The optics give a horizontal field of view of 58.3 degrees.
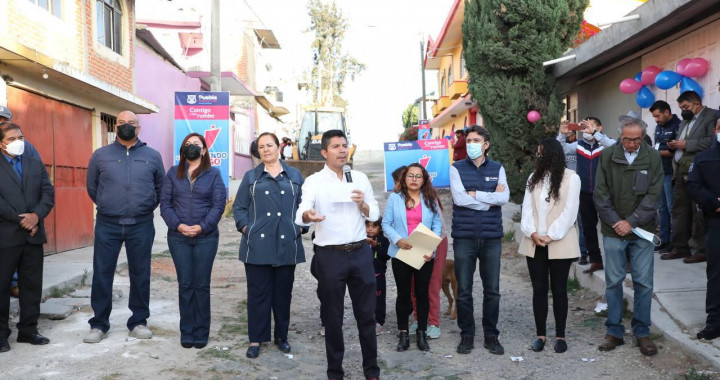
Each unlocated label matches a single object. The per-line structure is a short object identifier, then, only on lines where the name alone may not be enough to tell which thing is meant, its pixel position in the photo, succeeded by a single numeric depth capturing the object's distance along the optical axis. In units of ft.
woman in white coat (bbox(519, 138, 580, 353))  18.54
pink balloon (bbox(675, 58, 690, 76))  28.02
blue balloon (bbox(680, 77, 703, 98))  27.91
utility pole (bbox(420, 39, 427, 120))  102.58
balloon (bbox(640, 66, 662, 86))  31.22
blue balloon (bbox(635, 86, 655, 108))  31.46
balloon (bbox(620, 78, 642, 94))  32.45
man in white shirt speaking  15.64
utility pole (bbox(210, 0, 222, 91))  51.13
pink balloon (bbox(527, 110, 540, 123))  37.42
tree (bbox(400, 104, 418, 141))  163.10
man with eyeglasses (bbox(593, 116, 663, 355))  18.22
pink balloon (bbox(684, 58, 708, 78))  27.12
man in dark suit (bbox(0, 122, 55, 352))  17.97
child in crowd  20.85
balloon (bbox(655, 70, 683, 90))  28.22
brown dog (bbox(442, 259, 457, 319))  23.17
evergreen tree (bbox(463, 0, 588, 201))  37.96
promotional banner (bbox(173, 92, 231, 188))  41.45
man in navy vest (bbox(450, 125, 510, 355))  19.07
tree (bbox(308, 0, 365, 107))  156.46
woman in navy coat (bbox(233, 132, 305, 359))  18.06
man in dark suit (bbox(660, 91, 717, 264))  23.52
